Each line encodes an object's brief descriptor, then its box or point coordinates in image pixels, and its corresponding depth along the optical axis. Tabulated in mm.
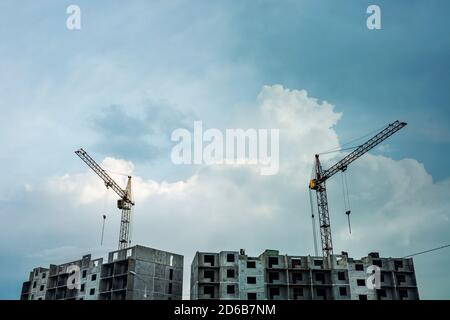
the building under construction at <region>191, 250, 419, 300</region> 72250
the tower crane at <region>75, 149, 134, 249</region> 103375
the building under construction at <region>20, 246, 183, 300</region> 73750
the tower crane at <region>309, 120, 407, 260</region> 92200
